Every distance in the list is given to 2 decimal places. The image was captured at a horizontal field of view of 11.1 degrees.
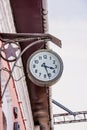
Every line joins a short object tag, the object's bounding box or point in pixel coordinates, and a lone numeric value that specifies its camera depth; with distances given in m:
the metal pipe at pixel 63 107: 19.70
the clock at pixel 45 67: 6.32
